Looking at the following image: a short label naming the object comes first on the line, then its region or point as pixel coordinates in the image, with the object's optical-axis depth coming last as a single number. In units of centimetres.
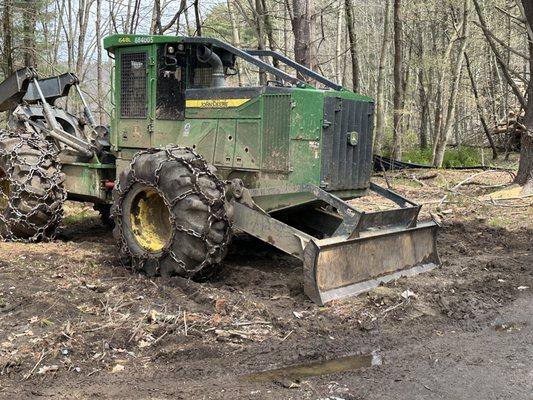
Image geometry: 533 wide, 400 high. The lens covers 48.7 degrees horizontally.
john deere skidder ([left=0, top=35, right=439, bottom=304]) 602
